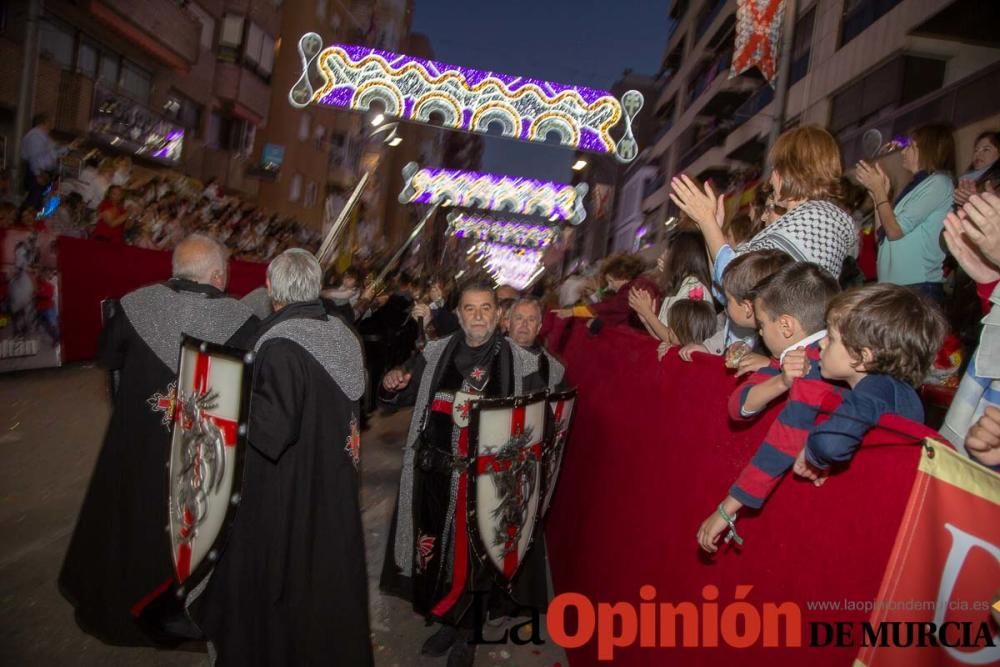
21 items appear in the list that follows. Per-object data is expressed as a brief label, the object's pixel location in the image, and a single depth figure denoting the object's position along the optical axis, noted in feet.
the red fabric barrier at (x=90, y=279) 28.09
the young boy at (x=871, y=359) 4.74
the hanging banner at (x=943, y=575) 3.47
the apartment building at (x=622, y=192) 157.28
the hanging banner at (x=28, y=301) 24.25
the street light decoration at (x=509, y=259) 90.67
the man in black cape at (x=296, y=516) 8.59
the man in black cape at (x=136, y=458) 10.41
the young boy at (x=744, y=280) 7.39
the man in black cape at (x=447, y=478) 10.98
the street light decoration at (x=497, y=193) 44.45
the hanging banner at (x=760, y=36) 38.37
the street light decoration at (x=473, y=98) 26.94
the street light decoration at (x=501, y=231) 69.19
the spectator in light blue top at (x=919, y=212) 10.26
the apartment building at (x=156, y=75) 49.06
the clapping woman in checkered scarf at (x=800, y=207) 8.55
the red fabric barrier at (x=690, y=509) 4.16
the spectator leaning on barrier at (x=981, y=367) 4.64
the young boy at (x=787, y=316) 6.02
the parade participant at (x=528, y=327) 12.68
